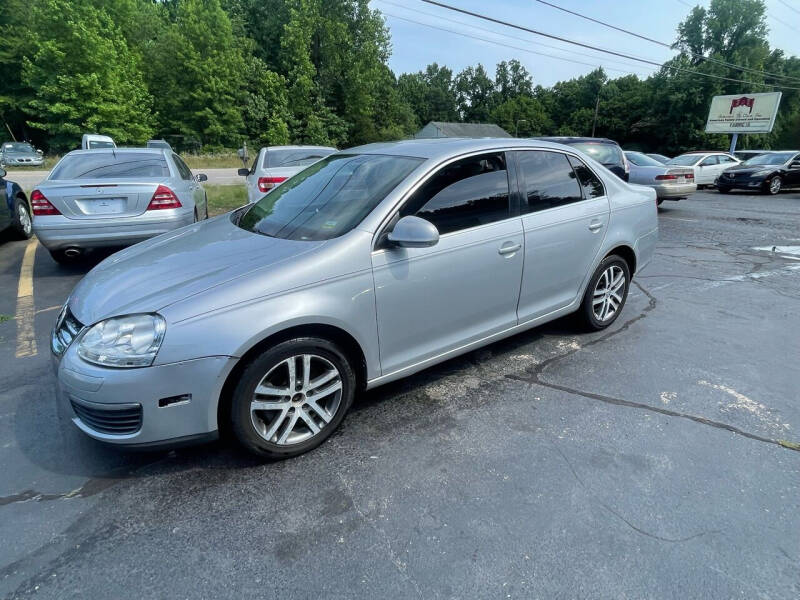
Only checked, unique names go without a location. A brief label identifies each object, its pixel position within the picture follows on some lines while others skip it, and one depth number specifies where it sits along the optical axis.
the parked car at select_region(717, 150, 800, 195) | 16.17
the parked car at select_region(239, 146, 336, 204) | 7.68
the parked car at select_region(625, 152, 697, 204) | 11.52
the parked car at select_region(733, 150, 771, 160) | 24.98
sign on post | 28.31
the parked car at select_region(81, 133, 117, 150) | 14.54
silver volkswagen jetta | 2.16
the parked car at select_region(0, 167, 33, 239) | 7.17
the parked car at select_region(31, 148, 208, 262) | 5.36
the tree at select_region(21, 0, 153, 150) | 32.16
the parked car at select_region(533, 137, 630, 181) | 10.09
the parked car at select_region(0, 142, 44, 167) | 25.89
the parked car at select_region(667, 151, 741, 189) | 17.92
